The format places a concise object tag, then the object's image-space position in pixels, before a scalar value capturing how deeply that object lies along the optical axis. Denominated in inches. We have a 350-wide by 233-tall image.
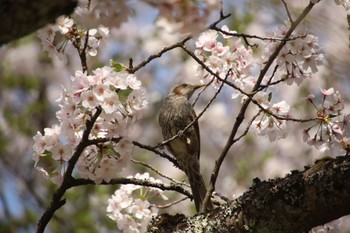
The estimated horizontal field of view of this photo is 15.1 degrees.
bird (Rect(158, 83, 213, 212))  344.5
